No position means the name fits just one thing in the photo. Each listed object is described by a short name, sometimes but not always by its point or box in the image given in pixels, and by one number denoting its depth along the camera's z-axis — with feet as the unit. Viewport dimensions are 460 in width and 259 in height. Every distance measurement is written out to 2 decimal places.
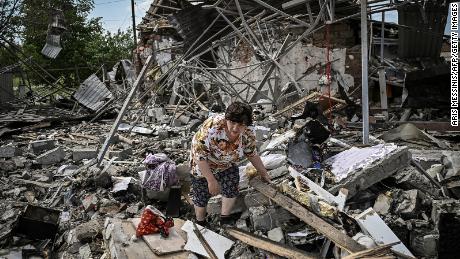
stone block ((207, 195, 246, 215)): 13.63
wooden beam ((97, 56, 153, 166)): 19.80
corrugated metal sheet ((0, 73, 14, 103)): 53.07
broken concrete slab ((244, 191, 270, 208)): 13.04
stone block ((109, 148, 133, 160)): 23.08
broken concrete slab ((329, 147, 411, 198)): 13.20
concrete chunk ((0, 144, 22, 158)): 24.85
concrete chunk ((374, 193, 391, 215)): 12.78
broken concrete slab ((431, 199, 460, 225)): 11.84
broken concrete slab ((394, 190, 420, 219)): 12.42
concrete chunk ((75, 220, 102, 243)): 13.14
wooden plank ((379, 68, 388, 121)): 28.07
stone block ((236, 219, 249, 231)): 12.82
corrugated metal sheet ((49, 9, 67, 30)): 59.77
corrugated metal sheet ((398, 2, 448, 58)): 28.14
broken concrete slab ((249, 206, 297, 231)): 12.37
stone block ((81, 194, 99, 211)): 15.61
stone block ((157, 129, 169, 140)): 30.46
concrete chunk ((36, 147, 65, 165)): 23.59
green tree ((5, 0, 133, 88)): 83.05
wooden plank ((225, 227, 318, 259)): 10.09
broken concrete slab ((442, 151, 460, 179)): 15.76
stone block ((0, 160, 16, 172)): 22.11
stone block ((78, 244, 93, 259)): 12.28
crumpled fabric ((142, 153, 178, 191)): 15.65
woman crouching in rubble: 11.05
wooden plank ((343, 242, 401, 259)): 9.02
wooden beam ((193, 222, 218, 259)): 11.06
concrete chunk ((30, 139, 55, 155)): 26.80
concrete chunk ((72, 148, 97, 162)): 24.23
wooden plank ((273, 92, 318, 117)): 25.96
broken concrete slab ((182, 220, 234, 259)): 11.29
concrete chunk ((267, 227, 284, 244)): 11.52
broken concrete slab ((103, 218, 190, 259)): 10.66
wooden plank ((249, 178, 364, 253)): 9.85
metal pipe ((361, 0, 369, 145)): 15.76
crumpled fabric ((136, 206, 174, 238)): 11.66
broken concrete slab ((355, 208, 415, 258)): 10.64
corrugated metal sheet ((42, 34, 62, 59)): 61.41
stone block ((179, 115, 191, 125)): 36.43
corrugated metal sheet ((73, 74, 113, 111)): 48.08
